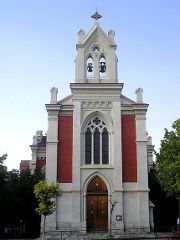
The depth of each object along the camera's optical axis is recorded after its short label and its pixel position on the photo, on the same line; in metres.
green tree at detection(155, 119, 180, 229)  20.89
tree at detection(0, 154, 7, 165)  24.17
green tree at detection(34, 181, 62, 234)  21.47
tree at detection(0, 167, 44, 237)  24.30
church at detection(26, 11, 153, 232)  24.19
